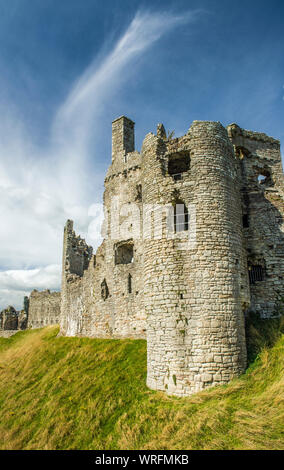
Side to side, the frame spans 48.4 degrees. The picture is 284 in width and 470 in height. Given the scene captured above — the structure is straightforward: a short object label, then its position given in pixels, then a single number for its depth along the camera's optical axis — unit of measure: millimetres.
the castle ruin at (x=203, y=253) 9695
